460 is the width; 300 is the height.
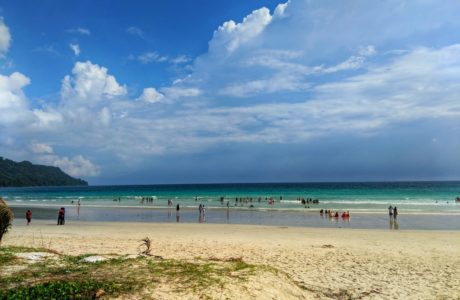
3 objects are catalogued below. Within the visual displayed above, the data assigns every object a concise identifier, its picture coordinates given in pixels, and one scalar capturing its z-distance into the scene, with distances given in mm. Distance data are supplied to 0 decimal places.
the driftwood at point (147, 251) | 11823
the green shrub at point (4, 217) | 10227
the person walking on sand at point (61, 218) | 30891
